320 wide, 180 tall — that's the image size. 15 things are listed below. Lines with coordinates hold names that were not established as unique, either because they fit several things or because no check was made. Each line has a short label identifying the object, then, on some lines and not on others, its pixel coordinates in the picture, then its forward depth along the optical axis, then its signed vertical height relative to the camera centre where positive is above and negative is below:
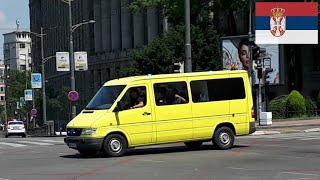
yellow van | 17.92 -0.63
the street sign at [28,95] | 75.44 -0.13
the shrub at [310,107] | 40.88 -1.19
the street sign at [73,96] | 41.34 -0.19
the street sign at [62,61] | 46.81 +2.44
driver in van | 18.28 -0.21
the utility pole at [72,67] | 43.16 +1.87
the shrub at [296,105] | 39.78 -1.02
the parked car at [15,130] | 58.00 -3.35
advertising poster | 42.28 +2.41
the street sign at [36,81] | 63.11 +1.31
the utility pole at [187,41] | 29.33 +2.36
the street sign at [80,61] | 44.75 +2.29
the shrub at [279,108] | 40.47 -1.22
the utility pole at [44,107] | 63.54 -1.36
